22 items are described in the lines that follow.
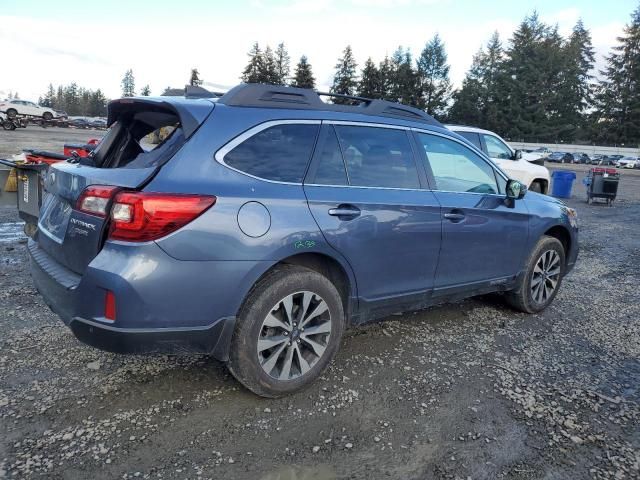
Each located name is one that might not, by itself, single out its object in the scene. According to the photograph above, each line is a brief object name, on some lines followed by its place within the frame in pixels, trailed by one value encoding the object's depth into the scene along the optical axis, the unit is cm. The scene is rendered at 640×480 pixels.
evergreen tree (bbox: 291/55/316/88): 8725
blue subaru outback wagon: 274
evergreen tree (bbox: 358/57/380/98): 9144
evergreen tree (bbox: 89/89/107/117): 12288
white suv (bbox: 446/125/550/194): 1099
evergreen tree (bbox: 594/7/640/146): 7900
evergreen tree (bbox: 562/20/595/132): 8456
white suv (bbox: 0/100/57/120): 4159
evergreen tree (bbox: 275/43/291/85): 10127
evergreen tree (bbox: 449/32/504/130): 8444
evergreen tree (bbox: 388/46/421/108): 9040
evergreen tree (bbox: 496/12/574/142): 8169
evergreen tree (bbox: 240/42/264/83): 9588
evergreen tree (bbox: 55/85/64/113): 13525
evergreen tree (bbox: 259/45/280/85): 9226
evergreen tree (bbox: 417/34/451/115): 9294
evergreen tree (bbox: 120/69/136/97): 14862
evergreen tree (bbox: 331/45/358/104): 9400
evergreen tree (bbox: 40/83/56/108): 16048
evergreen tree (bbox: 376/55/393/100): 9144
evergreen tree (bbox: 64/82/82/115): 12700
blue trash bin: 1812
